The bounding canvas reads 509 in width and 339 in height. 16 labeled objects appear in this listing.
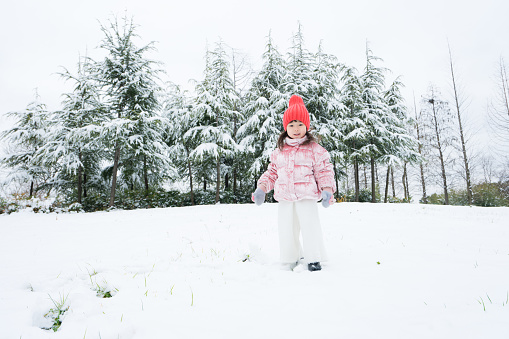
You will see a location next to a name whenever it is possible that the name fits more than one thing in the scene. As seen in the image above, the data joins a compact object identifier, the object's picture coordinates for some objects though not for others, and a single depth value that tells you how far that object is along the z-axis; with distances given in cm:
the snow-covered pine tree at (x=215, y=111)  1217
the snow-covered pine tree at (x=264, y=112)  1262
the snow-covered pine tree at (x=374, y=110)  1444
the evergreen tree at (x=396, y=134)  1479
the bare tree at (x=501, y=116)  1302
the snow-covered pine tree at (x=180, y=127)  1356
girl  283
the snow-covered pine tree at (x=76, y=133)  1008
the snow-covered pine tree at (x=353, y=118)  1408
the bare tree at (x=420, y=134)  2033
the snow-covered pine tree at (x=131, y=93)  1011
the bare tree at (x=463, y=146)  1435
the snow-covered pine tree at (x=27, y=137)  1262
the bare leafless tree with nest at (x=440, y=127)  1614
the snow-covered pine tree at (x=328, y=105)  1350
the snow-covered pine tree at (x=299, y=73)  1340
